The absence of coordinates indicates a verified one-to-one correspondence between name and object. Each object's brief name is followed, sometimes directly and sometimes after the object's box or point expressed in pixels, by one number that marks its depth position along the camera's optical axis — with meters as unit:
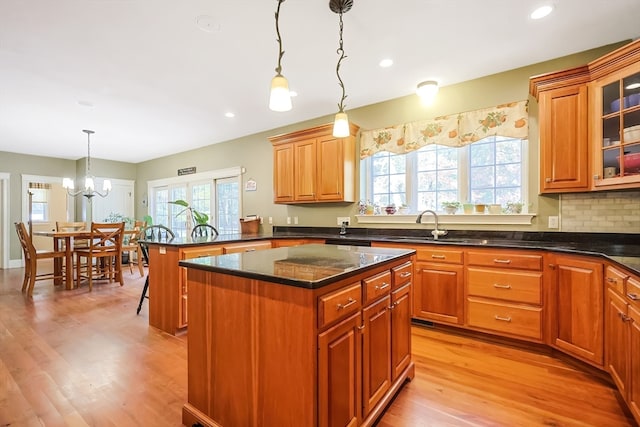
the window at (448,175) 3.15
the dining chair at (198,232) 4.34
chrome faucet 3.25
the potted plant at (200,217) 4.55
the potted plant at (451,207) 3.36
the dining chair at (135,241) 5.33
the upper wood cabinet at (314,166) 3.94
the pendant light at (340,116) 2.02
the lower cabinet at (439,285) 2.82
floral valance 3.04
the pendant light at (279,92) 1.63
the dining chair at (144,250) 3.27
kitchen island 1.22
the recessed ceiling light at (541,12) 2.18
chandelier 5.19
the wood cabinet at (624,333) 1.55
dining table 4.44
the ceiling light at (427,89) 3.28
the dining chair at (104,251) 4.63
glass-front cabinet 2.23
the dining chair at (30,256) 4.21
